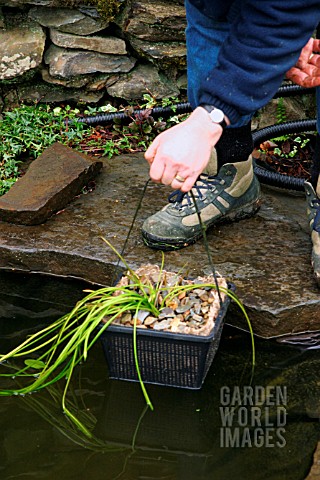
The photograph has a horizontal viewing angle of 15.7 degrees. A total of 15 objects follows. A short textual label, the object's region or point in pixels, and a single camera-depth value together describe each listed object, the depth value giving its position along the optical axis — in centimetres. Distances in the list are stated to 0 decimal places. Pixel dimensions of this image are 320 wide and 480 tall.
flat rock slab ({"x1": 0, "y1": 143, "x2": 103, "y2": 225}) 542
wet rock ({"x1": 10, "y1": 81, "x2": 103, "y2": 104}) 728
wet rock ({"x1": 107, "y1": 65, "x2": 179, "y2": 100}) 720
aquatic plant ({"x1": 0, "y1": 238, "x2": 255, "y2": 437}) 388
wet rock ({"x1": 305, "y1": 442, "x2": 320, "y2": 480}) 345
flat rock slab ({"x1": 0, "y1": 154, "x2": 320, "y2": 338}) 462
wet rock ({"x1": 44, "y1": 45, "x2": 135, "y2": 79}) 704
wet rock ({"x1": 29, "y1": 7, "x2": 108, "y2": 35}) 689
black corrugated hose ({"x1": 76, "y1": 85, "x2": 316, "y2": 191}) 598
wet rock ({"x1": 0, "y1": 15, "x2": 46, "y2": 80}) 693
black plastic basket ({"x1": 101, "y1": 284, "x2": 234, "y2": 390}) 389
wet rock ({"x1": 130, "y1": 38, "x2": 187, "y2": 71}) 699
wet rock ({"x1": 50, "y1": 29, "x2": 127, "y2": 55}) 698
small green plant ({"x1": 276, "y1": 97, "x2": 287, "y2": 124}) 688
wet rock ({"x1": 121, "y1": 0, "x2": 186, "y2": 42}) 681
